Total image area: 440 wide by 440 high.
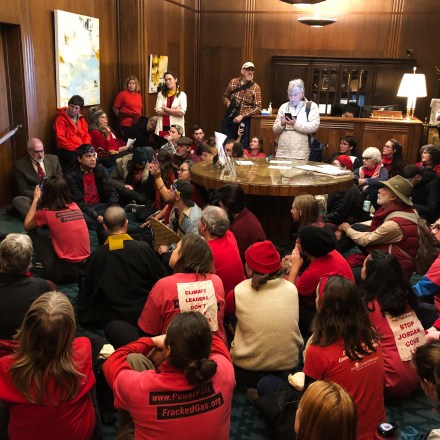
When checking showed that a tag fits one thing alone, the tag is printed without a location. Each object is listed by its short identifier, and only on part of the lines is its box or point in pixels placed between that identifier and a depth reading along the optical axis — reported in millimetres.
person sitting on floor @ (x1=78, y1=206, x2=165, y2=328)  3041
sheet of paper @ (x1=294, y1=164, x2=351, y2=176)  4773
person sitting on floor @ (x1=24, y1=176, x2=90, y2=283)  3793
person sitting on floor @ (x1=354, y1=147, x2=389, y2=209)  5318
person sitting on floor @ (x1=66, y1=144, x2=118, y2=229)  5098
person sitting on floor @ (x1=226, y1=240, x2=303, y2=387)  2566
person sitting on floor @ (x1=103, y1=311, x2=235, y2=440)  1660
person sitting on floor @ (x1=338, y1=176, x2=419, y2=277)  3562
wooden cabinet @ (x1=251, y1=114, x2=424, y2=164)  7453
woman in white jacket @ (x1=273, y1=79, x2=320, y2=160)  5719
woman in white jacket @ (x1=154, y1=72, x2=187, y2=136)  7203
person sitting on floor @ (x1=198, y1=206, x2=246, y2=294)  3123
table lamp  7754
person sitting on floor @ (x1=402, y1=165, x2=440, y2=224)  5039
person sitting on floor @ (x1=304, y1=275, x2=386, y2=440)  2045
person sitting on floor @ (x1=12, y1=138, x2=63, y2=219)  5391
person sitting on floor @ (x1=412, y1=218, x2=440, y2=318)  2953
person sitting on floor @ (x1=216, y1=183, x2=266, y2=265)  3797
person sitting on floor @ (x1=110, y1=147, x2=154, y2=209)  5910
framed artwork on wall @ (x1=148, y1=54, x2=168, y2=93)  8109
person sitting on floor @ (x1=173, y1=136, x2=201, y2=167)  5418
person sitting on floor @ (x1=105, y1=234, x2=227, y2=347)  2443
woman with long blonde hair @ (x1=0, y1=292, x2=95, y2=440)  1811
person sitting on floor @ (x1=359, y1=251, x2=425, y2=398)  2574
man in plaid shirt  7719
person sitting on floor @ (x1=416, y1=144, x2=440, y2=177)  5312
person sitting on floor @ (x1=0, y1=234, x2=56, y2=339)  2465
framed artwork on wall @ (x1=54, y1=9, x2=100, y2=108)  6281
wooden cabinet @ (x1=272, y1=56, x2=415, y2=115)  9016
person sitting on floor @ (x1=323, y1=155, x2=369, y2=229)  4645
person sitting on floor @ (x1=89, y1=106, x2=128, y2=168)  6582
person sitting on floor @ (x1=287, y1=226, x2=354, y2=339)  2951
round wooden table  4242
